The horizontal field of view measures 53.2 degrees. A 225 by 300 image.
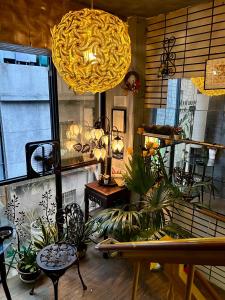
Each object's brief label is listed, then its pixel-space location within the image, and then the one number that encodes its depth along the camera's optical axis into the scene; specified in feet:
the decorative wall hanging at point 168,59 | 8.96
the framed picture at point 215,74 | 7.45
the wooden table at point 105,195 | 9.60
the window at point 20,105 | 7.90
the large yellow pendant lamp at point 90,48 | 4.25
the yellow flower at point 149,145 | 9.05
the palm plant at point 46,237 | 8.80
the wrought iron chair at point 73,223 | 8.91
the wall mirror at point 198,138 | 9.44
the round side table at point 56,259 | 6.53
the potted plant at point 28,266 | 8.27
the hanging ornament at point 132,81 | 9.64
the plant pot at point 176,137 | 9.14
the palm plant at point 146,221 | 7.33
